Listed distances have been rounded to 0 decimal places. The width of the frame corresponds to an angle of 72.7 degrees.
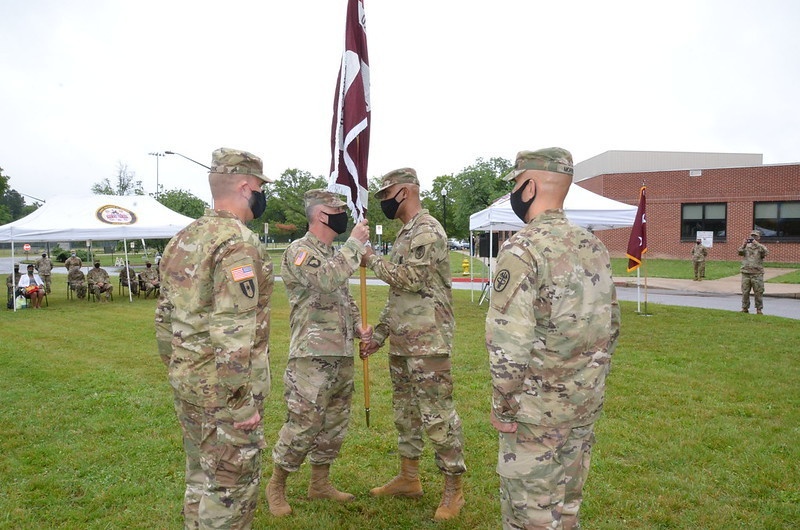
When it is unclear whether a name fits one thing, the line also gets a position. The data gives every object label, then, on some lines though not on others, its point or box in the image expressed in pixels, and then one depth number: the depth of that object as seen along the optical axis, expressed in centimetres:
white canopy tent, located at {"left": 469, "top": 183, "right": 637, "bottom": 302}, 1190
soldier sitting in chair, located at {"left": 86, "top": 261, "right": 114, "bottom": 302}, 1698
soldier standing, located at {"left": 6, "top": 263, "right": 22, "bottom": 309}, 1541
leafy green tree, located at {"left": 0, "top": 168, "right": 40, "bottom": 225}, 9848
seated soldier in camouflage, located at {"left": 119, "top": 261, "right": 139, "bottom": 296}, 1853
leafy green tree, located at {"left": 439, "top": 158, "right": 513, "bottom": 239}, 4888
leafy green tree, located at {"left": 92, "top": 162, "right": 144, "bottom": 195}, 6444
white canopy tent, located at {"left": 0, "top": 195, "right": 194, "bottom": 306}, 1477
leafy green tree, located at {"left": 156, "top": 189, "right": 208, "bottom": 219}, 5844
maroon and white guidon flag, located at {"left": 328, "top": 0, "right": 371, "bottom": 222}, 412
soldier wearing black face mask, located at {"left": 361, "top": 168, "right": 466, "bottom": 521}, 373
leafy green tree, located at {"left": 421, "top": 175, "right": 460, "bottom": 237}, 5709
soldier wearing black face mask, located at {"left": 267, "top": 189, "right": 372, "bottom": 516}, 372
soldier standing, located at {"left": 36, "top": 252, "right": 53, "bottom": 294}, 1961
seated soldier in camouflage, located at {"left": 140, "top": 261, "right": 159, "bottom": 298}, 1766
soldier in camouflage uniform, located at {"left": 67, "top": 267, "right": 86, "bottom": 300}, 1775
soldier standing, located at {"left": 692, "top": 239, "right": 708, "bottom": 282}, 2194
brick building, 2909
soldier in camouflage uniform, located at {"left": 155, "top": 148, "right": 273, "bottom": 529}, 257
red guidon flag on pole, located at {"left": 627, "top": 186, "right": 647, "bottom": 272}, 1176
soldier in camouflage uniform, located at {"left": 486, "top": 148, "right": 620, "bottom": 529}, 249
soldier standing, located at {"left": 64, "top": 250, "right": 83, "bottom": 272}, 1872
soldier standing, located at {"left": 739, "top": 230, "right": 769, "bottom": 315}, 1323
